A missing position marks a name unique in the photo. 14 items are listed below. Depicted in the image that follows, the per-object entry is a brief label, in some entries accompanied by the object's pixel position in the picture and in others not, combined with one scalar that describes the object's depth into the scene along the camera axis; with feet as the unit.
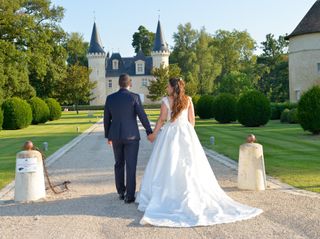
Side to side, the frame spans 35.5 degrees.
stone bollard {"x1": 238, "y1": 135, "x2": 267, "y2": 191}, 29.43
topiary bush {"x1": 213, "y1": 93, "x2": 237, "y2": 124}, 113.29
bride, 22.59
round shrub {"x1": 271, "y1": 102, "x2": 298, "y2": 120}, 130.41
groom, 26.48
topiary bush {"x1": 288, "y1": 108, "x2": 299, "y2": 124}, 107.52
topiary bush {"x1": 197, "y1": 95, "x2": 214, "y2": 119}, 136.67
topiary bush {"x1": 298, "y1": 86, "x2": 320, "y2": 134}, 69.31
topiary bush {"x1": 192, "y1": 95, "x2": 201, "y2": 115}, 147.01
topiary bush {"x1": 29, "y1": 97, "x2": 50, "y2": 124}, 131.64
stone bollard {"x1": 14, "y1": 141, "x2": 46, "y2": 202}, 27.68
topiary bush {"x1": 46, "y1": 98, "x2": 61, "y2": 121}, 151.12
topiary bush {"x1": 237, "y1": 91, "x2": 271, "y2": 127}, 95.81
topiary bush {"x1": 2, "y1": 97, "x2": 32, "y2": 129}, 112.06
